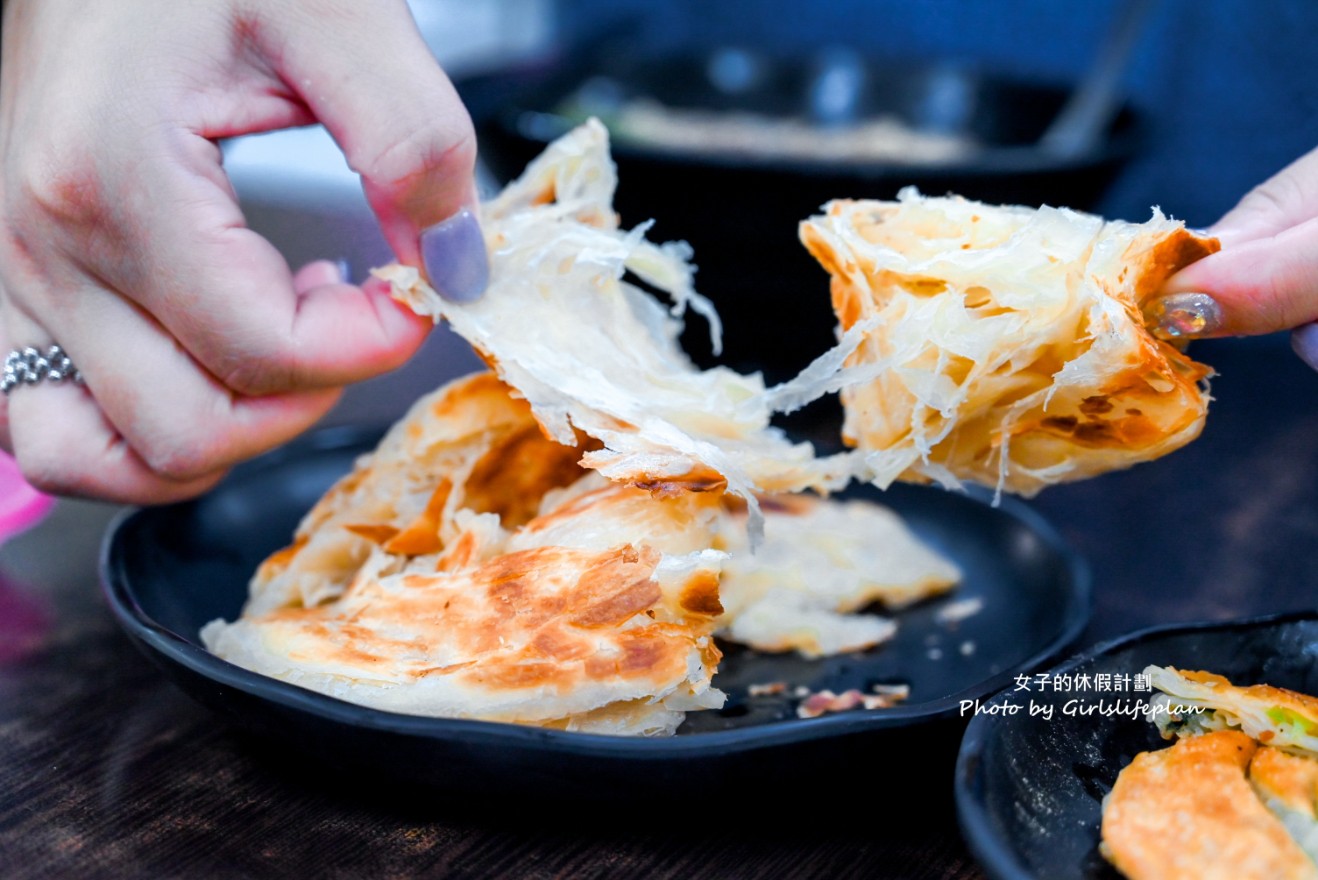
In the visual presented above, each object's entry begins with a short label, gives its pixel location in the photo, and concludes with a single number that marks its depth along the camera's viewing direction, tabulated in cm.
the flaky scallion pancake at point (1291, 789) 36
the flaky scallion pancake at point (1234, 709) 37
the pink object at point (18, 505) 50
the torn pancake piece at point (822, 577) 44
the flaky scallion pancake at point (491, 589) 39
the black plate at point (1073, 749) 36
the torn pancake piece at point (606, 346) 41
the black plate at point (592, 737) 37
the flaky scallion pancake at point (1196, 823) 35
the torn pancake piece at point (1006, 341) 40
